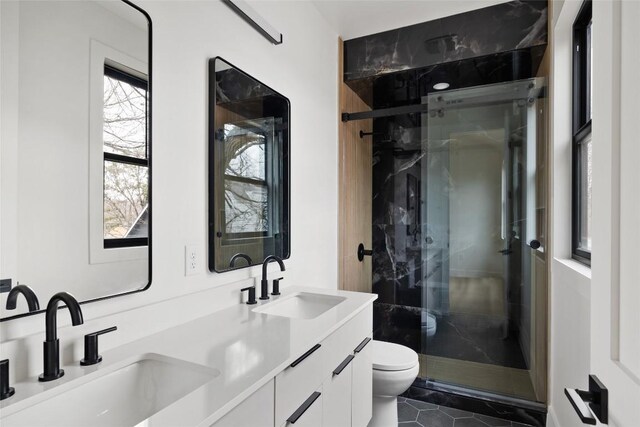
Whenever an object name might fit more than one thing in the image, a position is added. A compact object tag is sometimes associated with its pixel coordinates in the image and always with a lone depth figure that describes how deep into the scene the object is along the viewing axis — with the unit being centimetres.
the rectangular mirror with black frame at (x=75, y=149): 86
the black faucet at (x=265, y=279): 169
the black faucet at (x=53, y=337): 83
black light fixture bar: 159
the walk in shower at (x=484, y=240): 233
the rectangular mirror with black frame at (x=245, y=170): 150
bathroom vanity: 79
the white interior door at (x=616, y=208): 60
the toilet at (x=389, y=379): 199
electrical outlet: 136
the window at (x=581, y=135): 175
